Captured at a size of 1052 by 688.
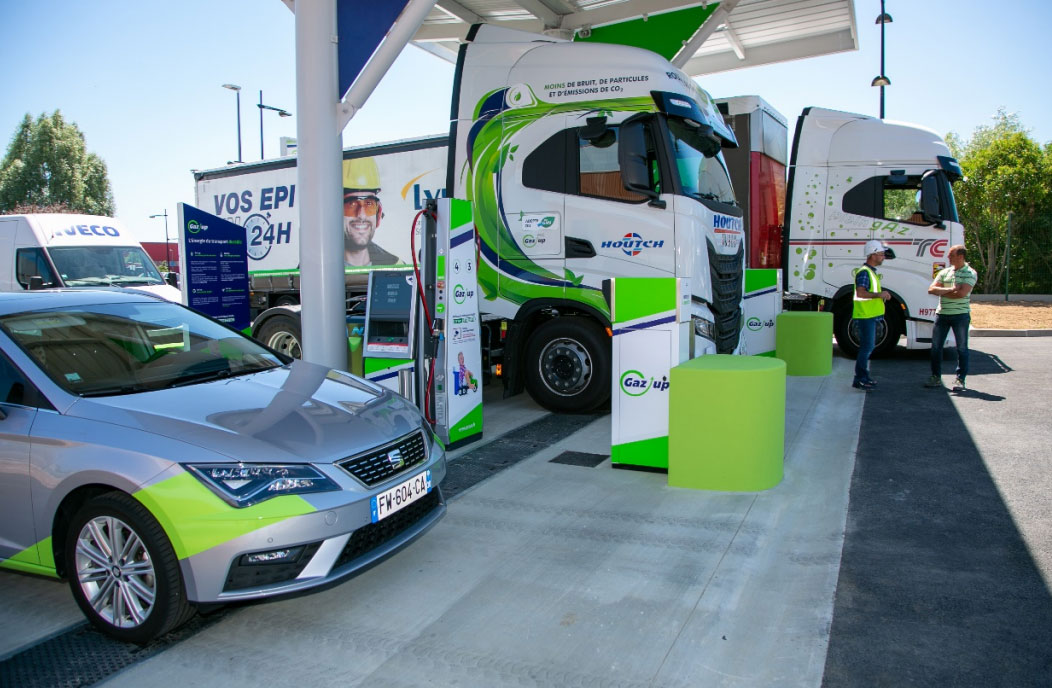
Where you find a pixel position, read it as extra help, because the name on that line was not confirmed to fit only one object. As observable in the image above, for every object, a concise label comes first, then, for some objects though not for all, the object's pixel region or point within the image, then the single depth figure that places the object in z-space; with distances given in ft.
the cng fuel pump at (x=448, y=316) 20.63
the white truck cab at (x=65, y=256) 37.01
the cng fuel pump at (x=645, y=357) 18.80
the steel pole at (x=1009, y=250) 61.87
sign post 25.20
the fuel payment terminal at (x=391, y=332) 21.43
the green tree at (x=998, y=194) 68.49
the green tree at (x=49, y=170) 148.25
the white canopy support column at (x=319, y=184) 21.99
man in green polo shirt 28.60
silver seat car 10.43
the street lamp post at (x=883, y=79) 63.41
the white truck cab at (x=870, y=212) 35.01
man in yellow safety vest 29.17
